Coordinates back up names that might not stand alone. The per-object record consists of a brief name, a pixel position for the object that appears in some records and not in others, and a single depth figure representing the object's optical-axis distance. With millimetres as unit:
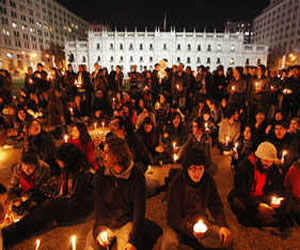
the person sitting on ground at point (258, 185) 3086
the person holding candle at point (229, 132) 6059
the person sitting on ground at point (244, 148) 4855
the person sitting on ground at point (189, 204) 2369
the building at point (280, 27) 52719
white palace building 58188
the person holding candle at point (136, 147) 4203
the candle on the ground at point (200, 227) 2029
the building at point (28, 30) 48562
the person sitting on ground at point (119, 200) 2238
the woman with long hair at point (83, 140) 4574
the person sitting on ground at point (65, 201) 3000
